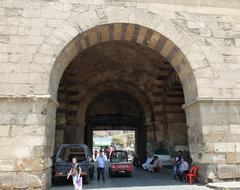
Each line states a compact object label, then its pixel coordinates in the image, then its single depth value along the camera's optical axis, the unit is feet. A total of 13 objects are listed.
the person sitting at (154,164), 35.47
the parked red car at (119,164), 31.58
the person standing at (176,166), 27.04
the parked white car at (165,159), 37.18
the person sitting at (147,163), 37.59
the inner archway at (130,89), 38.06
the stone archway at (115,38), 21.42
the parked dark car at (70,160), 24.52
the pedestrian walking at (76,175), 18.84
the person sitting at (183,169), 25.67
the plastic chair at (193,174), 23.12
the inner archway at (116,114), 45.78
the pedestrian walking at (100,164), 27.96
